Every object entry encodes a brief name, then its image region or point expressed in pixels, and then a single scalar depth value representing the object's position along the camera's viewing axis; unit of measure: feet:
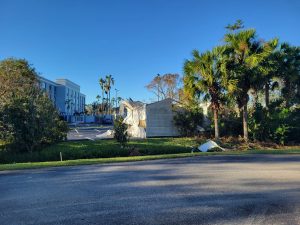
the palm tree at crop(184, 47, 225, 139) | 51.28
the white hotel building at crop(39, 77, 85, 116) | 230.83
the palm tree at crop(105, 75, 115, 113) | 194.68
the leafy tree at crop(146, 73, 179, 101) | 121.56
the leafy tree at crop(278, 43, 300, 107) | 60.81
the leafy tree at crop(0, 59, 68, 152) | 45.14
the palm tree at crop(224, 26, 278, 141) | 50.03
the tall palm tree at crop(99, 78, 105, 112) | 197.66
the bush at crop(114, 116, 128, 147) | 47.47
